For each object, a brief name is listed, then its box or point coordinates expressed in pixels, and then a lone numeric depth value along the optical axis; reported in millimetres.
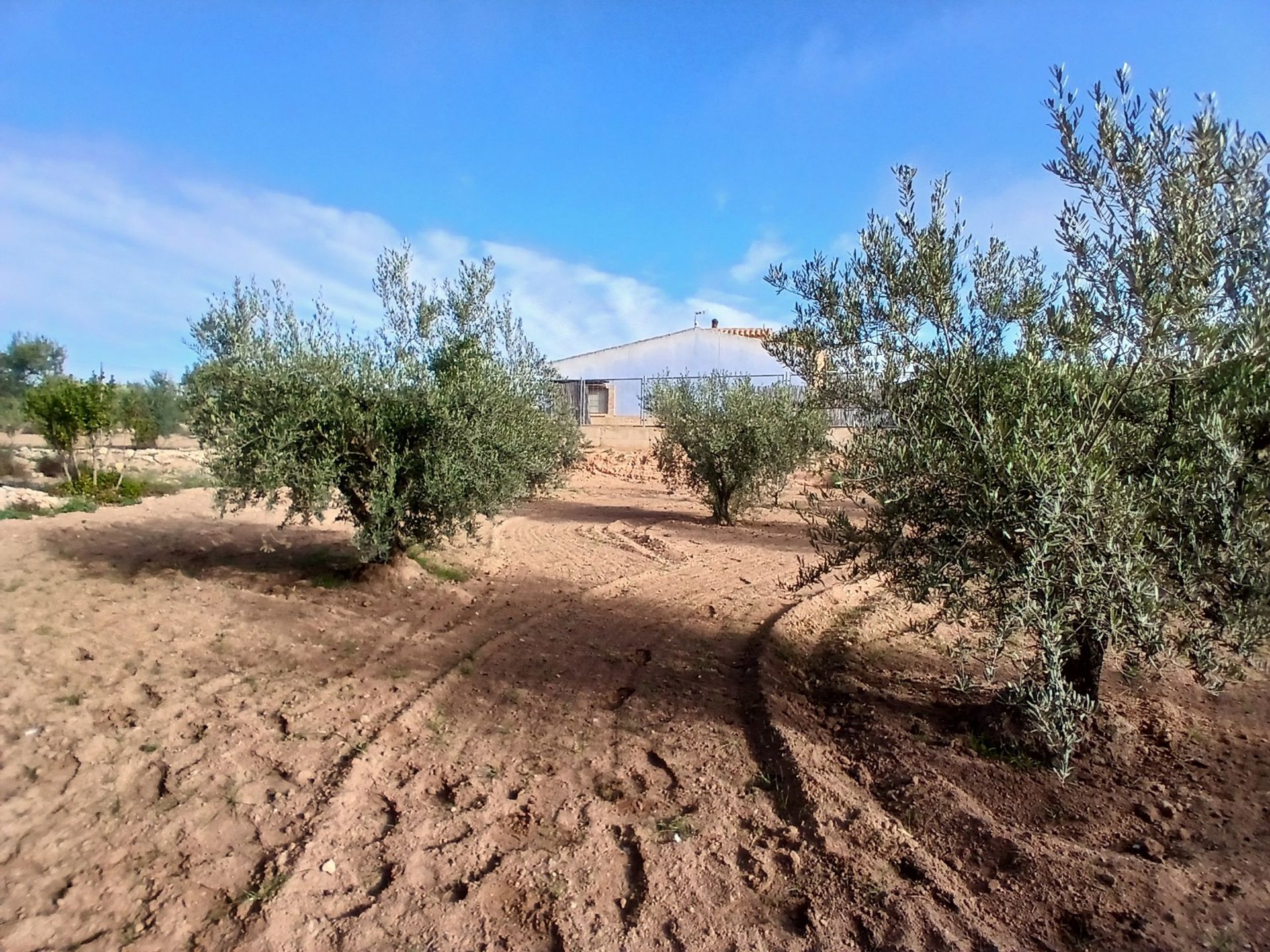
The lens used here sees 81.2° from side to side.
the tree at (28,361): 44844
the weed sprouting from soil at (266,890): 3721
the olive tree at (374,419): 8297
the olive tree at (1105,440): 3928
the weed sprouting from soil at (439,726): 5680
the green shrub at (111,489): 18625
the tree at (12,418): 33906
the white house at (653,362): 39656
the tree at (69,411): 19641
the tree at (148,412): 34031
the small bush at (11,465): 24531
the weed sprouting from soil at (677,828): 4316
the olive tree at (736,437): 16344
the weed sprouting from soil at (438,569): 10859
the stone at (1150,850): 3850
